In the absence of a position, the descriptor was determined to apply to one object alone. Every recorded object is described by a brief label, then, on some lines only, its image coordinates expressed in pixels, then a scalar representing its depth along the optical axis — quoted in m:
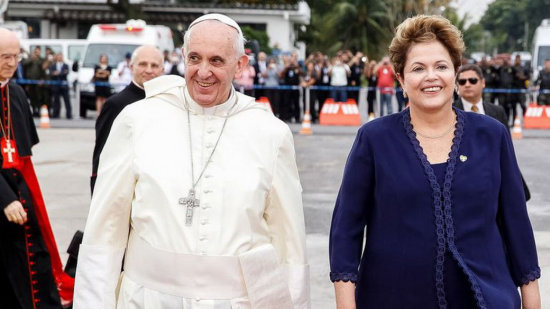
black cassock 5.94
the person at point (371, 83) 24.94
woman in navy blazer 3.63
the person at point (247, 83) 24.00
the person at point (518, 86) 24.77
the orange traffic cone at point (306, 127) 21.34
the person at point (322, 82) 24.98
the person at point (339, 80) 24.28
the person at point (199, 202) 3.64
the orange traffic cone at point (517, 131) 20.50
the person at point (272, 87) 24.67
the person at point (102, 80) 23.61
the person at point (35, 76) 25.23
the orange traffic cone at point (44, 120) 22.28
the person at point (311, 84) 24.88
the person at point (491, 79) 24.84
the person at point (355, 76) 24.83
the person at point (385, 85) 24.22
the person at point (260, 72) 24.70
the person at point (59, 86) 25.22
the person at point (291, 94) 24.70
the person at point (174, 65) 24.11
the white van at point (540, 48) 29.20
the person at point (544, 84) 24.73
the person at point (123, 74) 23.62
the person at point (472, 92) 6.85
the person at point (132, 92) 5.95
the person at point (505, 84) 24.70
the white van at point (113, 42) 25.89
